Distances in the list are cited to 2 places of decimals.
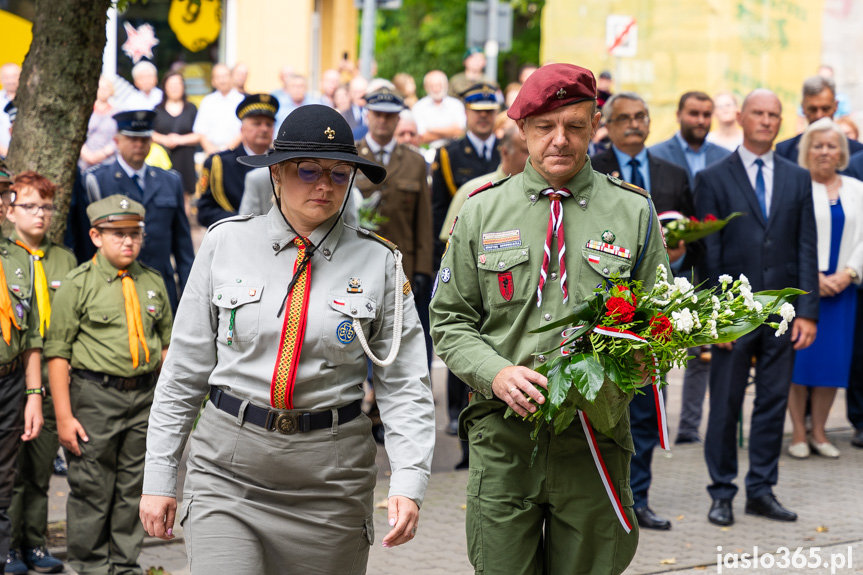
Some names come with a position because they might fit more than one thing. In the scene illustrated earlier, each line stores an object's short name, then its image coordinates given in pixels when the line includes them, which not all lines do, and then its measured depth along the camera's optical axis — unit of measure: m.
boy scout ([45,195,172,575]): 11.94
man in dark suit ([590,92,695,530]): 14.36
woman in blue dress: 17.79
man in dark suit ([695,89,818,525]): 14.43
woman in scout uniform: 7.52
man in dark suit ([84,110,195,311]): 16.01
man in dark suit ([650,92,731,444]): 19.17
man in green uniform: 8.30
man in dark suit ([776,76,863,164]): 20.68
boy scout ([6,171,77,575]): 12.38
